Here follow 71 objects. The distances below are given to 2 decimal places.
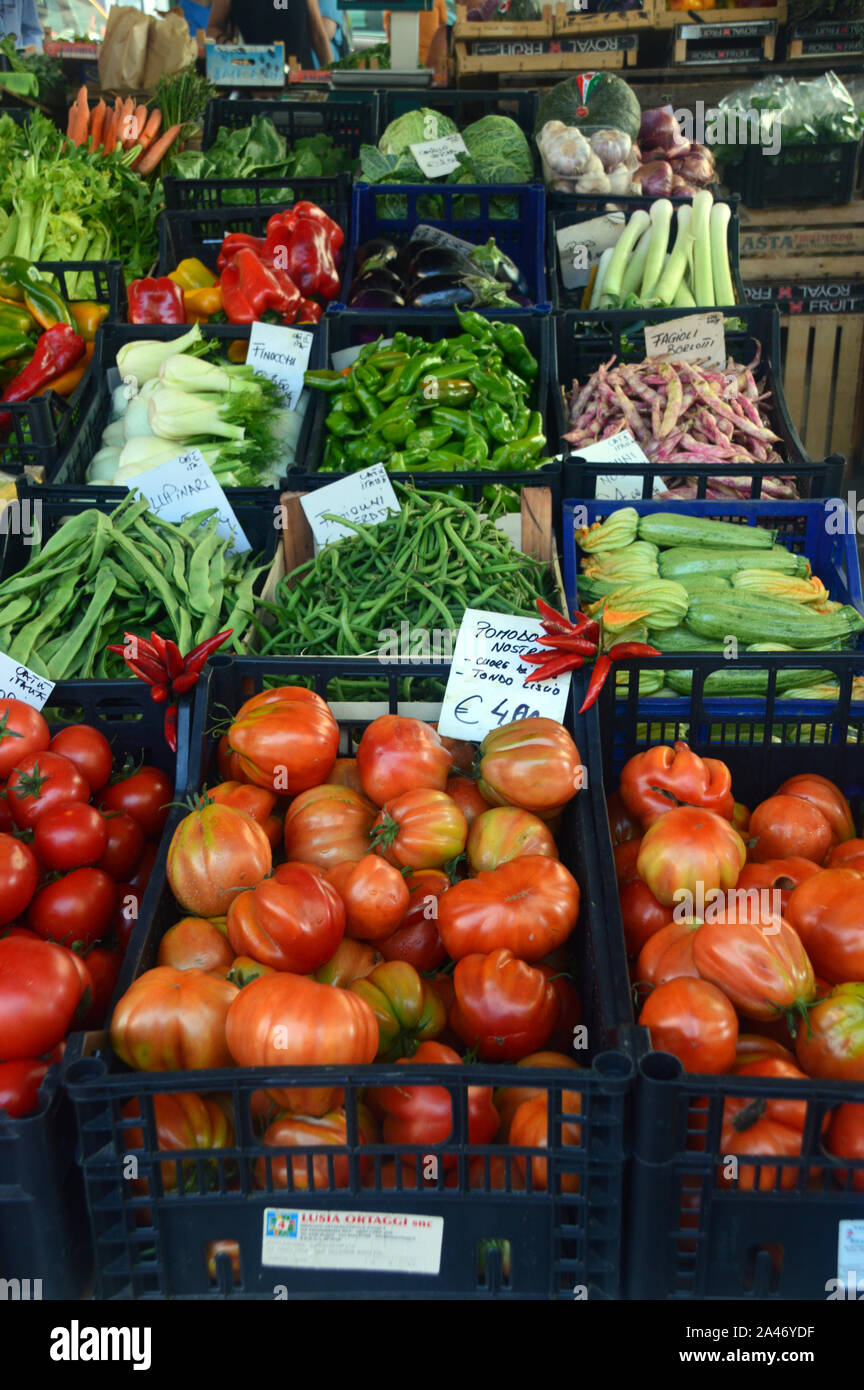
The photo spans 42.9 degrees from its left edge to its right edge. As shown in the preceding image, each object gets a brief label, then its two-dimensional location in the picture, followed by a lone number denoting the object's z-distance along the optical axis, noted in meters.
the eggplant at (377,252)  4.36
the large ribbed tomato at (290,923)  1.60
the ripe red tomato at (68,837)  1.91
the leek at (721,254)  4.47
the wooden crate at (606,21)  5.80
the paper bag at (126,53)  6.48
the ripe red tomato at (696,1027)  1.51
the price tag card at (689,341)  3.94
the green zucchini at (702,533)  2.99
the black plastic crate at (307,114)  5.64
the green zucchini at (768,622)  2.72
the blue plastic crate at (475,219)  4.59
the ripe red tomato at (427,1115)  1.46
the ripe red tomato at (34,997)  1.53
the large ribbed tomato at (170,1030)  1.51
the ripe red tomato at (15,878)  1.75
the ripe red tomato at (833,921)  1.65
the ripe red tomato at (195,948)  1.70
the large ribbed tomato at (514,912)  1.67
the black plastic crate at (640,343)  3.84
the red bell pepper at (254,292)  4.09
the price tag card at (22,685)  2.22
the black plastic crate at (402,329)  3.70
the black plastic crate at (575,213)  4.76
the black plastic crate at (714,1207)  1.35
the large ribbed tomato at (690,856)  1.78
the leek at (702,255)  4.46
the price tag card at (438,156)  5.02
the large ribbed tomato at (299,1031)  1.41
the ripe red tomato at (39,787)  1.95
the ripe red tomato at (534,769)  1.90
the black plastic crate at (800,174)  5.61
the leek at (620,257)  4.39
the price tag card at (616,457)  3.23
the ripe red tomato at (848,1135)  1.38
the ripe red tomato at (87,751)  2.09
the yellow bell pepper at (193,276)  4.41
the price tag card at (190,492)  3.07
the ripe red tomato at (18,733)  2.04
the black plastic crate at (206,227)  4.59
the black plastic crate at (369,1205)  1.36
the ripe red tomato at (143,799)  2.14
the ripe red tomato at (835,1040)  1.50
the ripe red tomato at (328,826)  1.90
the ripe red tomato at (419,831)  1.85
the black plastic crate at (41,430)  3.39
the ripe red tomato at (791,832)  2.01
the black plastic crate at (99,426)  3.06
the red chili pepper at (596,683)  2.09
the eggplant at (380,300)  4.13
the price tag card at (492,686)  2.14
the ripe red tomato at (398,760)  1.95
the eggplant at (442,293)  4.09
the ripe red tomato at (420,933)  1.84
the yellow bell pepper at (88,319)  4.25
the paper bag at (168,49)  6.48
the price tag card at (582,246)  4.71
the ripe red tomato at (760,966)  1.56
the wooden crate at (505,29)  5.79
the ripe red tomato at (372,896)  1.72
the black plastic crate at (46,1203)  1.36
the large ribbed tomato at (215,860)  1.75
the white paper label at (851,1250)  1.40
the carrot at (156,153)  5.58
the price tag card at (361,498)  2.94
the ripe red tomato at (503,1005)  1.60
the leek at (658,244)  4.46
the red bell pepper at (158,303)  4.17
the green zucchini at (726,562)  2.89
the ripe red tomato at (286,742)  1.95
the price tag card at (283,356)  3.81
